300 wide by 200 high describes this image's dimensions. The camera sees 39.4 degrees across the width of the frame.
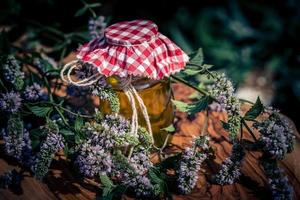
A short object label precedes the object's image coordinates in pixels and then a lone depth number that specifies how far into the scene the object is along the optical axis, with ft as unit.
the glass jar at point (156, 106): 3.24
